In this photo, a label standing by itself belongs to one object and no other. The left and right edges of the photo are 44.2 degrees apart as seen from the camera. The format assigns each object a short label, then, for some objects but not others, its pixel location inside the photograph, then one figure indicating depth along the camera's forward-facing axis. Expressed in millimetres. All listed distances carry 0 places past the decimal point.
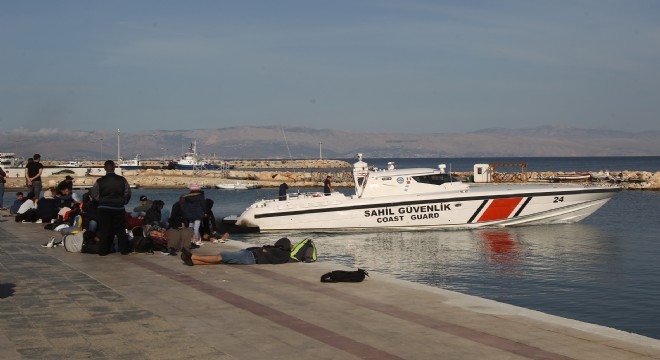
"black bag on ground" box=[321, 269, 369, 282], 12505
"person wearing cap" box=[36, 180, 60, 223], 24109
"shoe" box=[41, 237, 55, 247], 17688
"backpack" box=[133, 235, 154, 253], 16578
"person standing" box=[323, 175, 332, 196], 34384
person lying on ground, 14586
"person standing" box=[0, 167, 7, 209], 28722
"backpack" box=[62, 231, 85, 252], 16703
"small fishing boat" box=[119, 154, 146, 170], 180275
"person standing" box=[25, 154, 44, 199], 26500
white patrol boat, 31578
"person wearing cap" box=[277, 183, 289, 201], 32800
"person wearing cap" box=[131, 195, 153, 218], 22184
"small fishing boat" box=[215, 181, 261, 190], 96062
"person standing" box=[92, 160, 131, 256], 16141
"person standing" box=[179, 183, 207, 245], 19266
